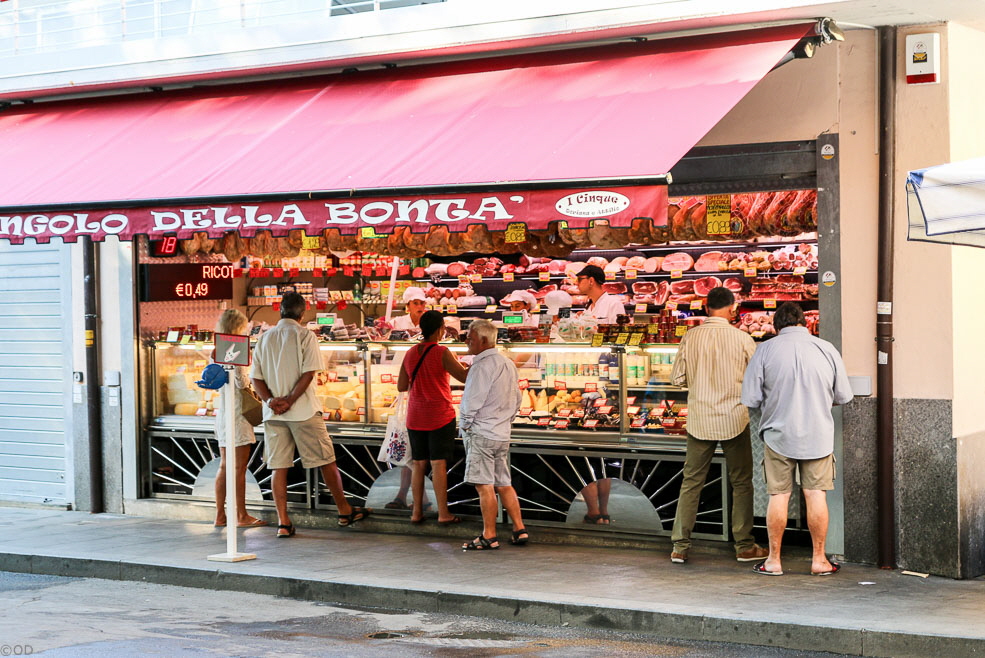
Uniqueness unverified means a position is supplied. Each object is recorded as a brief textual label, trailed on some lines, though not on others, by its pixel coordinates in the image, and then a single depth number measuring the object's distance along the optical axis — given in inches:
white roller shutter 487.8
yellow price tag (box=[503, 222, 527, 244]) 433.7
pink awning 328.8
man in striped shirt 350.3
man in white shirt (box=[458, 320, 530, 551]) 379.9
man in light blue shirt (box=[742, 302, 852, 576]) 331.6
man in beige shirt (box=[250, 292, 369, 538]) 414.3
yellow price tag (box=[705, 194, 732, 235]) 422.6
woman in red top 406.9
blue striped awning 252.5
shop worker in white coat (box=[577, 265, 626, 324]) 448.1
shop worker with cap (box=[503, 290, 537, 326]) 490.3
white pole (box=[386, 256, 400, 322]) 511.5
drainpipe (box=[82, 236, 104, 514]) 470.6
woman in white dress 412.2
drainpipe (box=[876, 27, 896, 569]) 338.6
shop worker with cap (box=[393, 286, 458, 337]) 466.6
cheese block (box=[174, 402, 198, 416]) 476.4
